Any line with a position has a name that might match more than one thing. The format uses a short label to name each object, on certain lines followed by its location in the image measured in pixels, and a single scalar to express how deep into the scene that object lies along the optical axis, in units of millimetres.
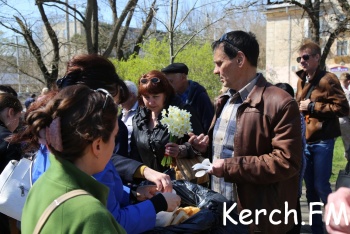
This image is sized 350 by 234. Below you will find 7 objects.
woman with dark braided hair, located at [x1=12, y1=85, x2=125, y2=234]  1397
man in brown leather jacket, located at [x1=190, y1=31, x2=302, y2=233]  2605
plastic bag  2166
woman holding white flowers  3736
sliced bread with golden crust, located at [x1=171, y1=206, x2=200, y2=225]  2266
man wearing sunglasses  4570
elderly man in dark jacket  5371
